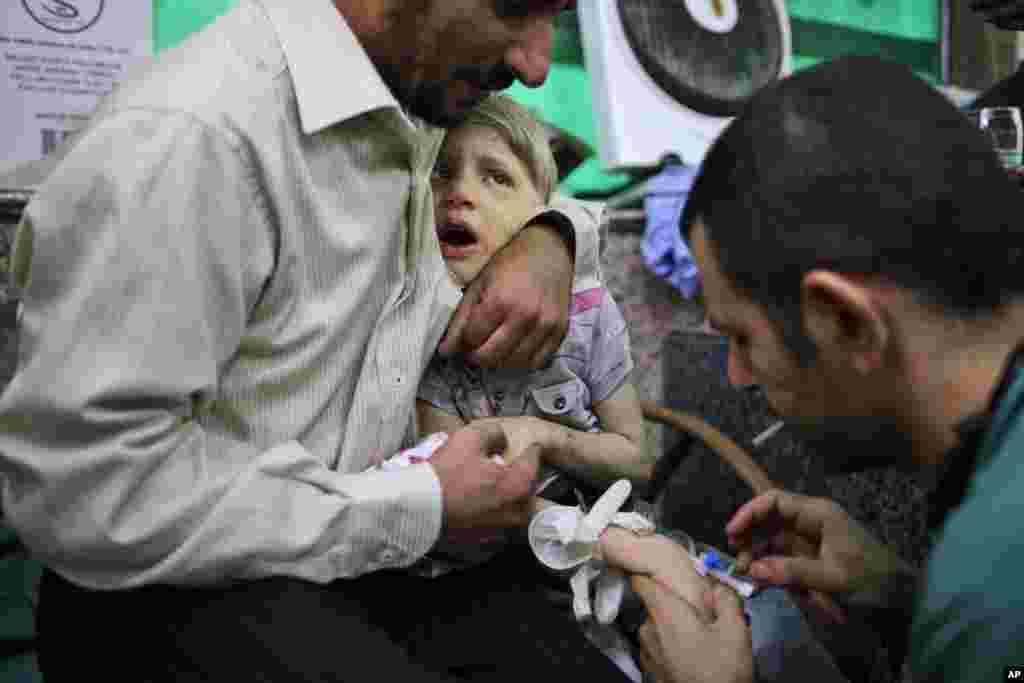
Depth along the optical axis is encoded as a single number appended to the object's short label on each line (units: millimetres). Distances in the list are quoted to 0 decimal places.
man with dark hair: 789
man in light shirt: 853
